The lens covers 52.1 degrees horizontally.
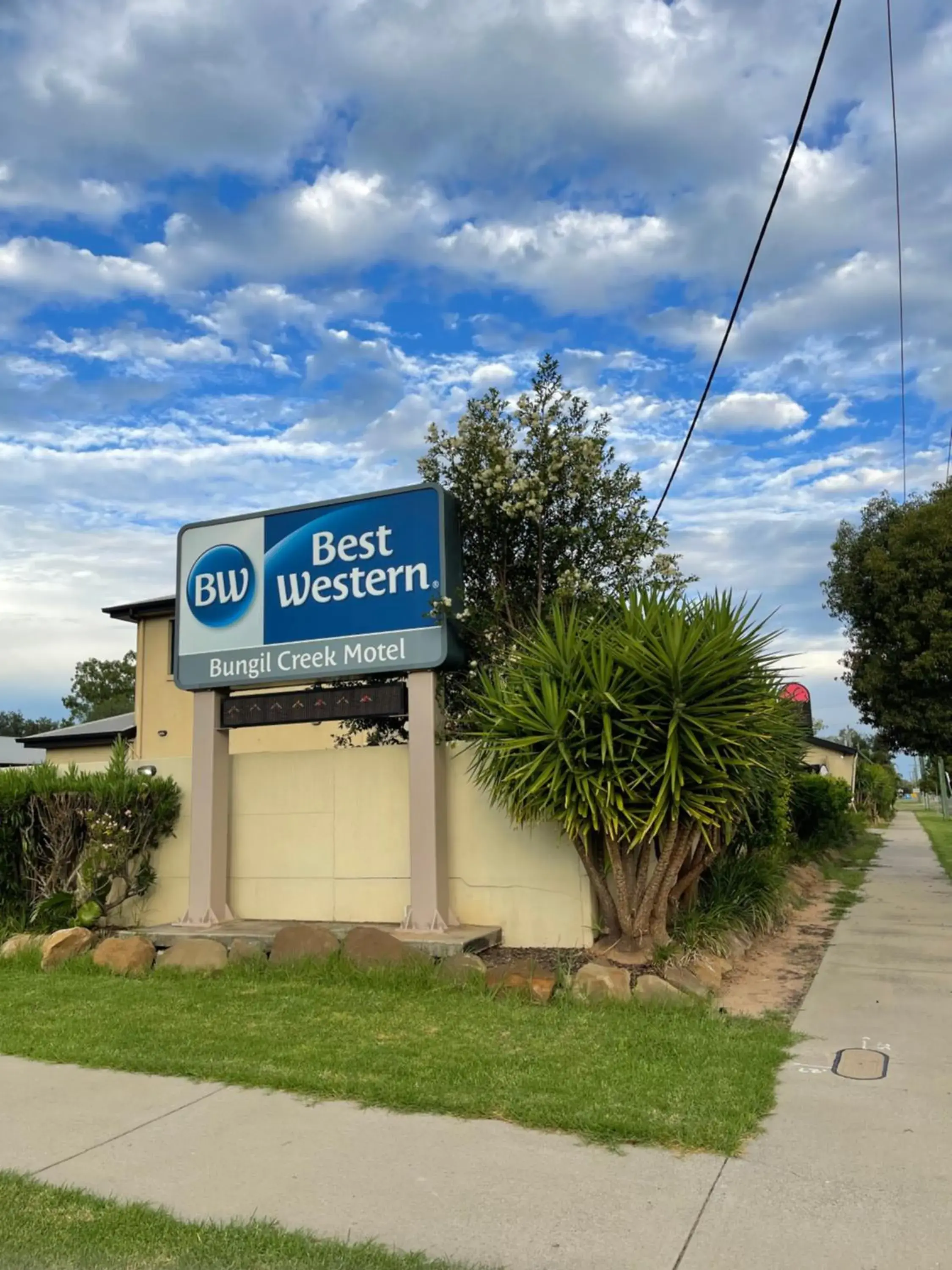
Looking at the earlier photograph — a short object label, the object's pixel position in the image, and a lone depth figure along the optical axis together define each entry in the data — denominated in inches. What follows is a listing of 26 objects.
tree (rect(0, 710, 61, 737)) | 3656.5
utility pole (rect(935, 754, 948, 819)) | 1919.3
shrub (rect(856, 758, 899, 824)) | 1766.7
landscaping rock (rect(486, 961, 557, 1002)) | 290.2
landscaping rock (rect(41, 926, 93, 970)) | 361.4
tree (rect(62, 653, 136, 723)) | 2519.7
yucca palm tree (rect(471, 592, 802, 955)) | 316.2
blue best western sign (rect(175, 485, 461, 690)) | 373.1
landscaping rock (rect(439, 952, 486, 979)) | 307.1
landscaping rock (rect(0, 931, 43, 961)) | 376.2
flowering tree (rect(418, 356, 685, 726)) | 387.9
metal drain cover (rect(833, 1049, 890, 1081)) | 228.5
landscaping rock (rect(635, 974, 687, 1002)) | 282.5
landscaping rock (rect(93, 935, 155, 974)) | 349.4
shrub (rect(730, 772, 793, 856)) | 450.0
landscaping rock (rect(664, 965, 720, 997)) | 290.5
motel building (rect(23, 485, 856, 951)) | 363.3
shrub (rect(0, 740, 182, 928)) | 410.9
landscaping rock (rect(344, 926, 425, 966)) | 324.2
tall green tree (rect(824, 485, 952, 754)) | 556.1
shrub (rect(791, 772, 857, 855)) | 754.2
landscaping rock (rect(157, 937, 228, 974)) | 345.1
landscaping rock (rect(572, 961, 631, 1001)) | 286.2
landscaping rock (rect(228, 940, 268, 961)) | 348.8
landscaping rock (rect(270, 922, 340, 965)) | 337.1
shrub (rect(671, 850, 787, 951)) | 339.3
